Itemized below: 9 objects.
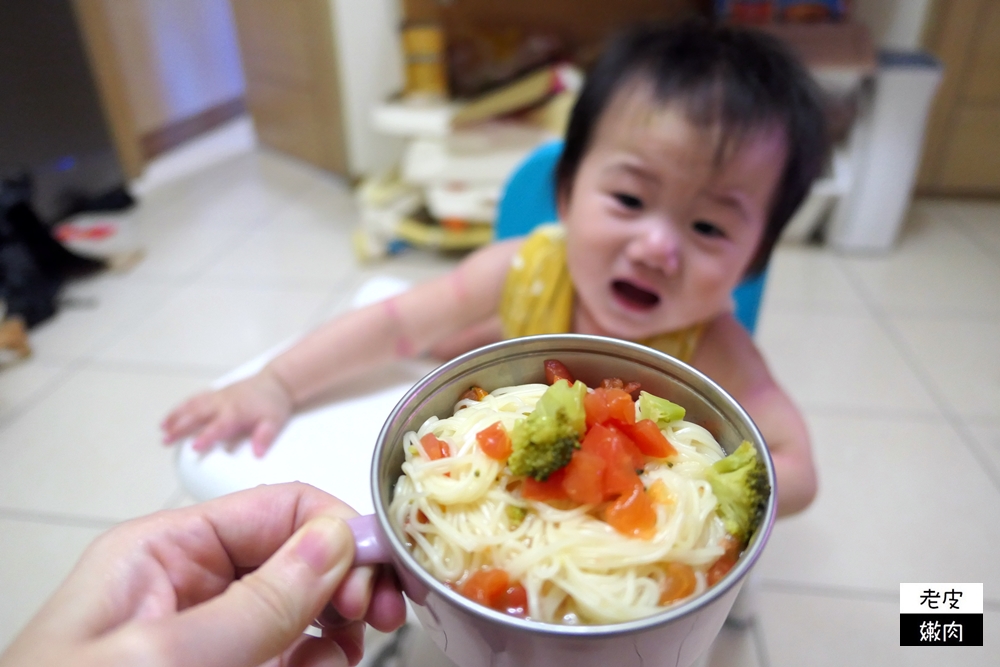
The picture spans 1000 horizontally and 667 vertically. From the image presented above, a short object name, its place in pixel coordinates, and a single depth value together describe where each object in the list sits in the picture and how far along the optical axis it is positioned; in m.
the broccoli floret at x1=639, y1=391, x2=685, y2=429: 0.35
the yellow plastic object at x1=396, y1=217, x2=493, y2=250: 1.51
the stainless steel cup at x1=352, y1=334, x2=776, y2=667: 0.25
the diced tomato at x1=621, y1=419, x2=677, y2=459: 0.34
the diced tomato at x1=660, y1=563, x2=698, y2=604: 0.30
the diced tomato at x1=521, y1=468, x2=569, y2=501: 0.32
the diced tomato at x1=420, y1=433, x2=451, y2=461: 0.35
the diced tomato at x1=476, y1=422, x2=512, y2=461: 0.35
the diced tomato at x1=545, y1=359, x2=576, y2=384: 0.38
